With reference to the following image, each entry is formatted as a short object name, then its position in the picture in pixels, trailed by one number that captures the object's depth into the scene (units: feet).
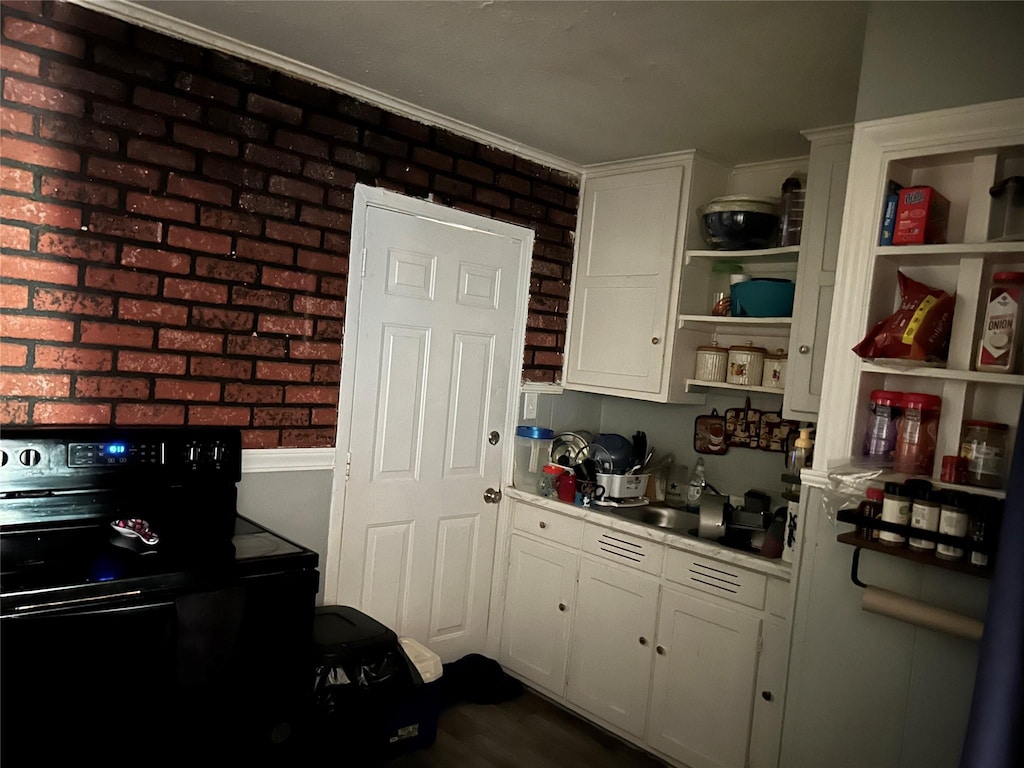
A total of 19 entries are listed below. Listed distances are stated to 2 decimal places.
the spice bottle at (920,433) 5.85
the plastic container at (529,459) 10.99
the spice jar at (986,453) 5.47
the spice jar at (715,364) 10.21
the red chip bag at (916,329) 5.65
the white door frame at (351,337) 8.96
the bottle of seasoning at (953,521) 5.18
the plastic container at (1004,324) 5.41
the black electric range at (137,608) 5.24
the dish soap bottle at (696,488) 10.68
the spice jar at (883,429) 6.13
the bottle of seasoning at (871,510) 5.72
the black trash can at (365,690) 7.23
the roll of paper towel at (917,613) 5.14
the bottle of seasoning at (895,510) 5.47
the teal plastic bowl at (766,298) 9.41
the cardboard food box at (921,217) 5.84
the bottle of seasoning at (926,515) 5.31
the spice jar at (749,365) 9.79
